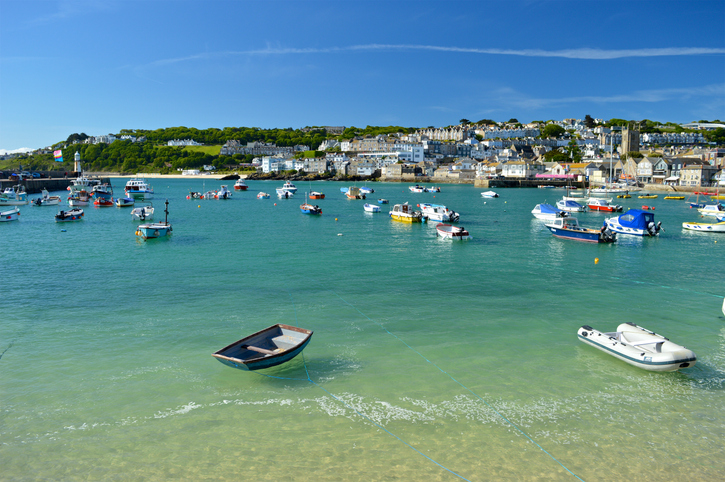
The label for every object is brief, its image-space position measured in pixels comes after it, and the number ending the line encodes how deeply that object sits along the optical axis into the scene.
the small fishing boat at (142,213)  39.84
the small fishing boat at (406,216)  40.56
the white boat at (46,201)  57.00
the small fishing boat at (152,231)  29.27
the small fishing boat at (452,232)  30.88
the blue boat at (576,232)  29.84
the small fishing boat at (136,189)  64.38
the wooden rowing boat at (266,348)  9.29
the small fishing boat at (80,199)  51.94
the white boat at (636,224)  33.44
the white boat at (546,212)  44.53
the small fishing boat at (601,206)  50.84
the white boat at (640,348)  9.66
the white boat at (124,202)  54.68
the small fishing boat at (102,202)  55.41
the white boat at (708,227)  36.00
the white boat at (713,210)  45.22
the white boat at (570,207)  49.47
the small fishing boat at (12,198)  54.27
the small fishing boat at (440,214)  39.53
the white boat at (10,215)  40.84
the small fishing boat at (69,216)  40.19
